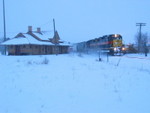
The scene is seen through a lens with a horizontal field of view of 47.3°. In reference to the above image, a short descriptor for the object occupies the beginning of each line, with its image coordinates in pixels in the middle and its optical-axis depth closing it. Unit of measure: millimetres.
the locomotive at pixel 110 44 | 32438
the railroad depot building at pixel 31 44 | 35731
